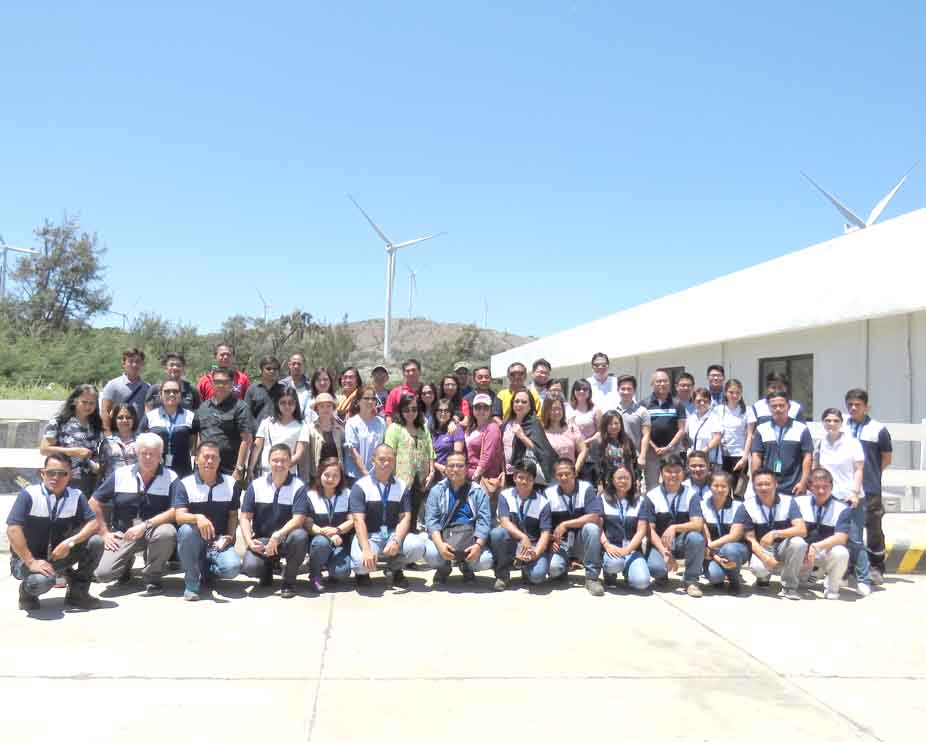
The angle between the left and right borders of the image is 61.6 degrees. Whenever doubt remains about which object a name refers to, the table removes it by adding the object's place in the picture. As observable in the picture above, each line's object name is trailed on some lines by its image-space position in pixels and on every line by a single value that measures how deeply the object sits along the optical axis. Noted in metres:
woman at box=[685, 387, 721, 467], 7.68
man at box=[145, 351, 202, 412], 6.98
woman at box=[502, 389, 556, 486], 7.07
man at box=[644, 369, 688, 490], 7.82
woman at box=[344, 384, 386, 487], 7.06
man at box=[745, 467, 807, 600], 6.32
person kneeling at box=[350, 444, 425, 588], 6.21
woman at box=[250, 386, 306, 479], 6.89
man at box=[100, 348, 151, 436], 7.00
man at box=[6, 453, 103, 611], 5.42
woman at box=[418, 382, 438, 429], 7.33
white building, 10.95
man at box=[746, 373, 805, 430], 7.14
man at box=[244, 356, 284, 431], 7.32
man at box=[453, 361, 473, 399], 8.29
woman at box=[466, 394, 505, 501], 7.07
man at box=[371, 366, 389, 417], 7.76
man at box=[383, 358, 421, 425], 7.39
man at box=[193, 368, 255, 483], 6.78
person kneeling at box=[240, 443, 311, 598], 6.05
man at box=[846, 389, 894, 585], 6.85
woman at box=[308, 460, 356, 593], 6.14
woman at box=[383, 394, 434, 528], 6.92
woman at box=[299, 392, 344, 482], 7.12
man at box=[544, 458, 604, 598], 6.38
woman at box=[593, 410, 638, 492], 7.16
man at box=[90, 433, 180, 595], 5.96
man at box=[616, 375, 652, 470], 7.74
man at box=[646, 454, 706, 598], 6.38
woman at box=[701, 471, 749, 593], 6.35
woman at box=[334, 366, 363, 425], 7.64
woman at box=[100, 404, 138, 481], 6.45
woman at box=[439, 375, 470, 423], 7.54
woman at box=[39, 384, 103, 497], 6.40
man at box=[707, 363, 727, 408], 8.34
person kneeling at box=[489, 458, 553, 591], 6.33
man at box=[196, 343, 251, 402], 7.17
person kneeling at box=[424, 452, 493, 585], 6.37
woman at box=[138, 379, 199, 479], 6.64
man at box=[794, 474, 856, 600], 6.31
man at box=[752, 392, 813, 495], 6.96
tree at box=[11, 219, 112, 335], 36.59
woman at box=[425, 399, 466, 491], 7.16
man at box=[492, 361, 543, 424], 7.26
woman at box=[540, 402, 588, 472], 7.12
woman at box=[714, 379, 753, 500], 7.64
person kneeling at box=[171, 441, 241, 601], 5.91
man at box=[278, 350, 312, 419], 7.70
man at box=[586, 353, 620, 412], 8.14
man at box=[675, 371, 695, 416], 8.11
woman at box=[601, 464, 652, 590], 6.36
